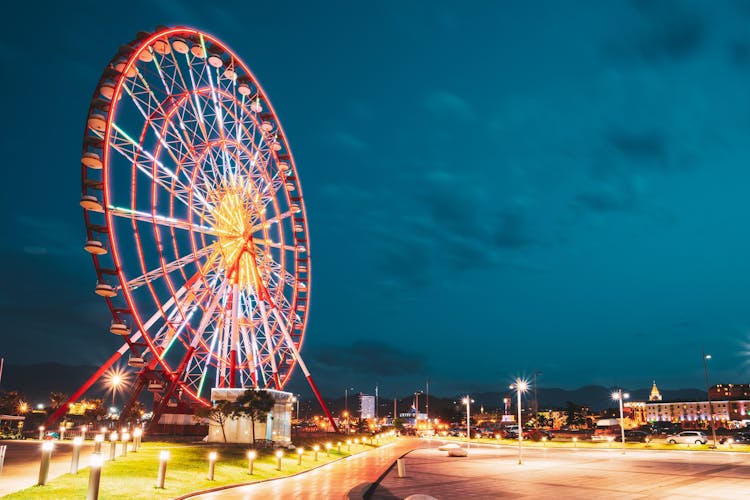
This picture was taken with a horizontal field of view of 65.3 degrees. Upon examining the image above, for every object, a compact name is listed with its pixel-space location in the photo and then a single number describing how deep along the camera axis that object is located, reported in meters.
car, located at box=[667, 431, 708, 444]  55.09
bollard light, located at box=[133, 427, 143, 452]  28.27
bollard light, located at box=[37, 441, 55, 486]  15.54
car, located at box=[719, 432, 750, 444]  56.88
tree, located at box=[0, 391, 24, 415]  65.56
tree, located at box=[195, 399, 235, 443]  39.28
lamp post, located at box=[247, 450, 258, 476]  24.24
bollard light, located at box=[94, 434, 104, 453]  19.16
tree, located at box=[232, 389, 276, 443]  39.62
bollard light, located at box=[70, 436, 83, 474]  17.95
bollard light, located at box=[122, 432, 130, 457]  24.98
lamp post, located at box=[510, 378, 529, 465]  38.97
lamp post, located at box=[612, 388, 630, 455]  50.32
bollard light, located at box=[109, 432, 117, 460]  23.42
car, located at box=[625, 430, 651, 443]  64.91
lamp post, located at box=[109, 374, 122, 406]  49.72
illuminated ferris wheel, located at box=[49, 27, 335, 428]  30.36
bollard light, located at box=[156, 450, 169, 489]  17.58
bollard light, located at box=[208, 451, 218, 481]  20.86
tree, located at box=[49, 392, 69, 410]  63.59
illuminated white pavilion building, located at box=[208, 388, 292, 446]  40.44
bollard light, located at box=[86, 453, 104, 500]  12.25
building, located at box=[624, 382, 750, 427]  188.38
